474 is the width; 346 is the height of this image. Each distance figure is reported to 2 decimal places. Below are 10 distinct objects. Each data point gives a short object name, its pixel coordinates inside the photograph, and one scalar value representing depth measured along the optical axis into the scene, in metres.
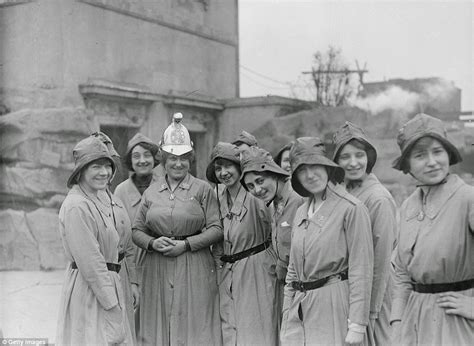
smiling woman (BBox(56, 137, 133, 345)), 3.75
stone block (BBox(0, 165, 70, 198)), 9.63
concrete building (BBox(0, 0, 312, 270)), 9.67
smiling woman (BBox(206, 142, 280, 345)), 4.40
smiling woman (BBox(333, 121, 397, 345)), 3.70
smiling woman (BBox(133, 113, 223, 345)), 4.61
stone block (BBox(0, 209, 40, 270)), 9.57
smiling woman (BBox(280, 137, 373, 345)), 3.32
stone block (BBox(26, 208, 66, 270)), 9.74
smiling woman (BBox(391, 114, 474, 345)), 2.80
